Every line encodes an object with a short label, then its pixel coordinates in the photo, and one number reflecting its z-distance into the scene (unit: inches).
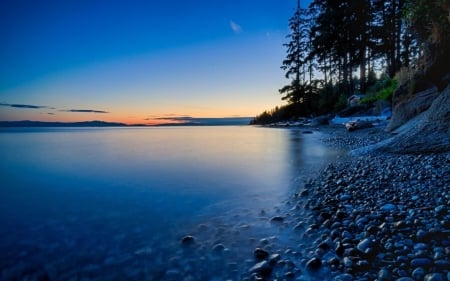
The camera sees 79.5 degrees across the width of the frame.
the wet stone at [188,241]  105.4
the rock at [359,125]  577.3
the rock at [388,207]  113.2
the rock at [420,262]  73.7
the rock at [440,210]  102.2
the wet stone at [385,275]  70.8
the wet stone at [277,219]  123.9
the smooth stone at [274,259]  86.3
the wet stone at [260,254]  90.1
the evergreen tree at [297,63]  1414.9
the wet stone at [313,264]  80.0
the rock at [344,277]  72.8
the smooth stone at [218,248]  97.6
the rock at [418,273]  69.1
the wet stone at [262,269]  80.8
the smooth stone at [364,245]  85.3
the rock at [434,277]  65.7
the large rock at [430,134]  208.2
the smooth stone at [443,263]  71.2
